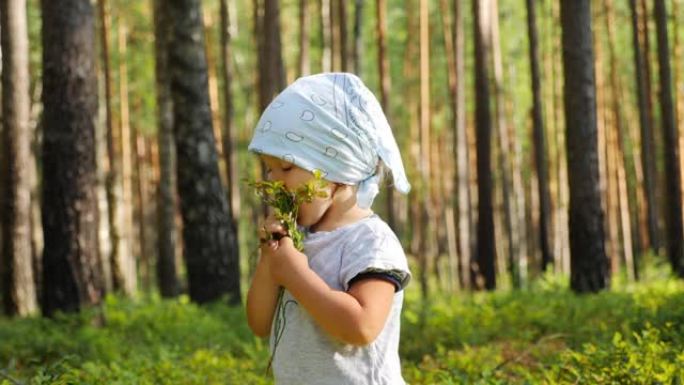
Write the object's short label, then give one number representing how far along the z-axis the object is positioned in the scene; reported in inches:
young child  115.0
